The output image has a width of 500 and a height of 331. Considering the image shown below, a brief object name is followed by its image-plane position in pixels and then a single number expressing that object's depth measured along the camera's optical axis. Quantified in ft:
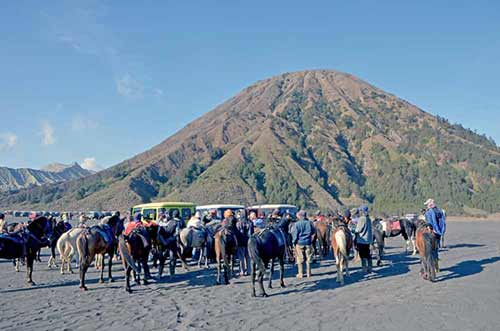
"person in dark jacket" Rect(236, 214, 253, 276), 45.85
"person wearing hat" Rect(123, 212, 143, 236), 41.95
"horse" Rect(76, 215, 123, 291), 40.40
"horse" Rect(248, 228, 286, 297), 36.50
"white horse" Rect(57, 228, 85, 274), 46.59
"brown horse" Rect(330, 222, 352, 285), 41.87
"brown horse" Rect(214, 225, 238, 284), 41.91
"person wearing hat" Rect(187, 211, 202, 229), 52.57
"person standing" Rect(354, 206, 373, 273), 45.91
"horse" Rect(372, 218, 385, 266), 56.11
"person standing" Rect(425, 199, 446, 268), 45.27
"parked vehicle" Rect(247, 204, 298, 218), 94.17
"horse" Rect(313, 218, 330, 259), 59.52
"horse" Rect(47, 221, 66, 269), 57.82
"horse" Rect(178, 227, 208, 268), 50.73
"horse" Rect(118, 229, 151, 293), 38.81
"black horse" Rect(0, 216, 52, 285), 43.52
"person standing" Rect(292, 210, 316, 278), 45.65
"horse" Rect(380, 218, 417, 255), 68.49
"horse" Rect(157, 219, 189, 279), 46.50
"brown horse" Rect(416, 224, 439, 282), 41.86
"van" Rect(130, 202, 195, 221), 78.31
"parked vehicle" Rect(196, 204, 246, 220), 88.61
